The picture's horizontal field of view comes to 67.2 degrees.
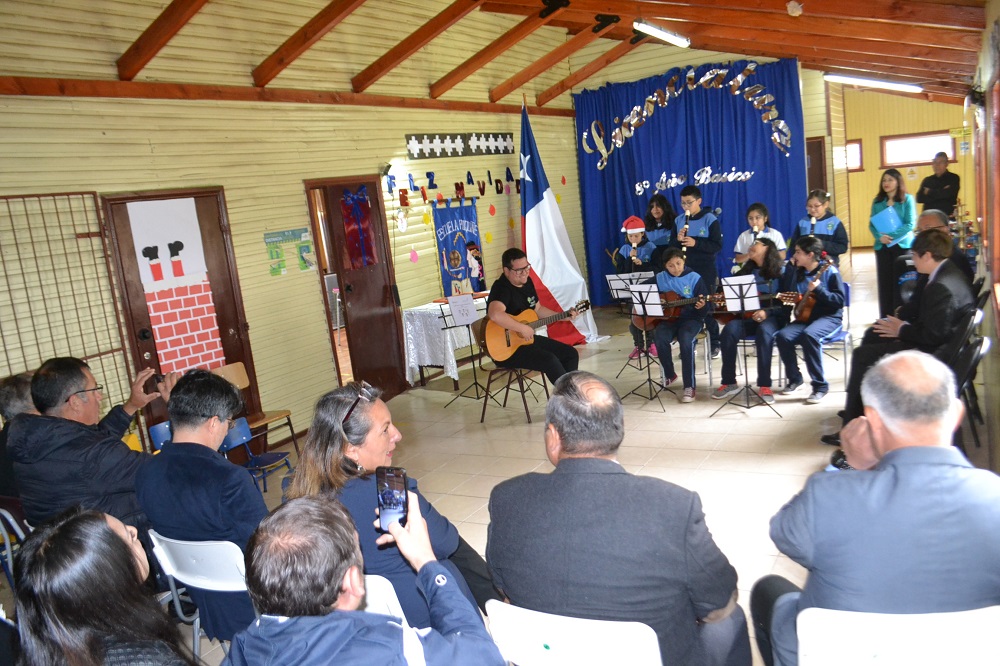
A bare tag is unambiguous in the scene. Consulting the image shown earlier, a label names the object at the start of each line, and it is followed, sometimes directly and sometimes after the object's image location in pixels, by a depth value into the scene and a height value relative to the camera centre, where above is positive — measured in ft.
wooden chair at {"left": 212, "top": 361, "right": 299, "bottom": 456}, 18.08 -2.89
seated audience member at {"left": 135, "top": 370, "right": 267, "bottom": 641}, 8.84 -2.53
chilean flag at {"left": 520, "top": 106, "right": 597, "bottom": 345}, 31.24 -0.72
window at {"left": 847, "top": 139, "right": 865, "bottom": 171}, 53.06 +2.16
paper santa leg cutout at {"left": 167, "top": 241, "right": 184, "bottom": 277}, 19.06 +0.42
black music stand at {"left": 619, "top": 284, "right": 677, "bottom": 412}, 20.68 -2.46
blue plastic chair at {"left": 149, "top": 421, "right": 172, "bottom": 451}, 15.47 -3.14
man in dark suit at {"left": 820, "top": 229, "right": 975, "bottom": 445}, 14.67 -2.77
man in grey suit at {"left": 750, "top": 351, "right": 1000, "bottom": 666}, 5.57 -2.52
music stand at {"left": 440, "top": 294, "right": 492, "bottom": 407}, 23.48 -2.22
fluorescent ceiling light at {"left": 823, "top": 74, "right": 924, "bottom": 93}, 30.63 +4.28
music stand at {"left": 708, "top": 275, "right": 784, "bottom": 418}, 19.63 -2.53
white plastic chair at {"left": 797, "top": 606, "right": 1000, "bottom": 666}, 5.16 -3.16
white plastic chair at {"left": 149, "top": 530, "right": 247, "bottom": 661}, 8.29 -3.30
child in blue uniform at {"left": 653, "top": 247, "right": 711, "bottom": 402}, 21.04 -2.97
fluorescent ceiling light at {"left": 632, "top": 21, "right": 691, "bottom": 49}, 26.01 +6.28
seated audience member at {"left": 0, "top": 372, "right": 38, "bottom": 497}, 12.48 -1.74
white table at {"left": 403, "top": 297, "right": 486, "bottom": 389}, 25.17 -3.29
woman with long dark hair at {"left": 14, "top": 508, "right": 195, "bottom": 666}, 4.94 -2.08
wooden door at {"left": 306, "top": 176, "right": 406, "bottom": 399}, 24.20 -0.80
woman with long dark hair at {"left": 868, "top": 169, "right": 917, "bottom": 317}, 24.48 -1.59
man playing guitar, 20.37 -2.33
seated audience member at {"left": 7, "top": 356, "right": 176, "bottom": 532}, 11.07 -2.42
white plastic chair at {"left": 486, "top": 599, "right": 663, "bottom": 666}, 5.62 -3.18
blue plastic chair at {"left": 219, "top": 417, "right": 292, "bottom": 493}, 15.83 -4.35
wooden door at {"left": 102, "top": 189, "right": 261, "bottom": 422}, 18.17 -0.15
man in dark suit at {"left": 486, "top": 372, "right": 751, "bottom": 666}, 6.14 -2.74
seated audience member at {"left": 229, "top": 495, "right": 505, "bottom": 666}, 4.78 -2.31
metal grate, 15.75 +0.02
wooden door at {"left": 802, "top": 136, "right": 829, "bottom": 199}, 33.99 +1.33
